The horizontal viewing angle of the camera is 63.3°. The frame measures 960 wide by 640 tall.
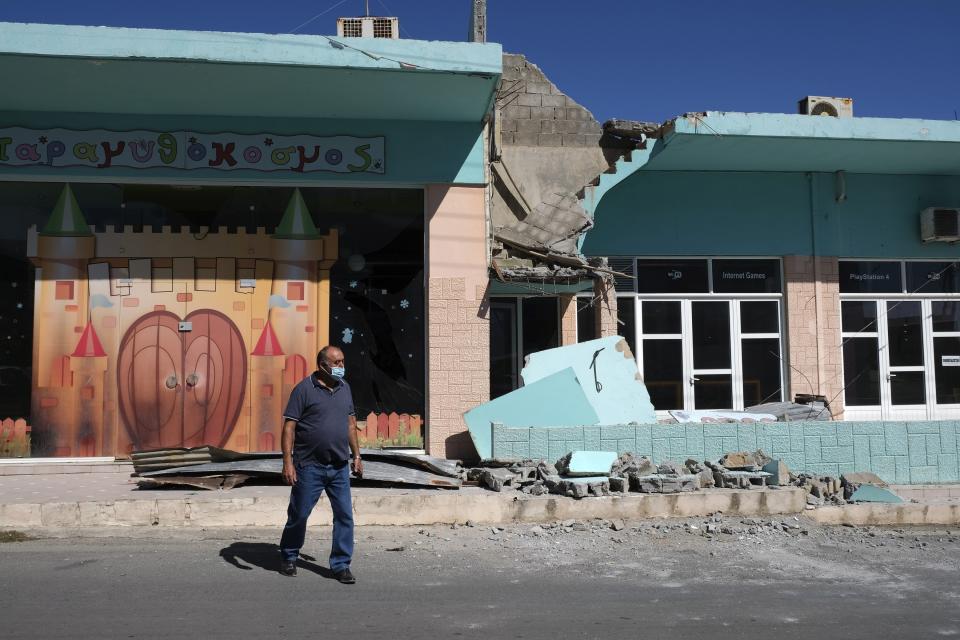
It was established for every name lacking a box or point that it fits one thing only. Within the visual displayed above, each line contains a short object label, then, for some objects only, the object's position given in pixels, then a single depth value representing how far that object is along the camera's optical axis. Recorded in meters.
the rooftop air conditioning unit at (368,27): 11.30
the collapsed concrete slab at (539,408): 9.21
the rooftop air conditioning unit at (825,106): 12.20
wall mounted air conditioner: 12.20
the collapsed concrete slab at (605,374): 9.65
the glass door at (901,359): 12.43
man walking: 5.40
